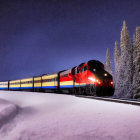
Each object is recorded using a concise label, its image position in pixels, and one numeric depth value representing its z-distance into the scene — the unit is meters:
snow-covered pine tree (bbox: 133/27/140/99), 25.95
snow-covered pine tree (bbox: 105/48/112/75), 70.40
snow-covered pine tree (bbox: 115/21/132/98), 28.38
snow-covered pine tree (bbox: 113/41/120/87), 71.00
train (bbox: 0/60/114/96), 16.81
